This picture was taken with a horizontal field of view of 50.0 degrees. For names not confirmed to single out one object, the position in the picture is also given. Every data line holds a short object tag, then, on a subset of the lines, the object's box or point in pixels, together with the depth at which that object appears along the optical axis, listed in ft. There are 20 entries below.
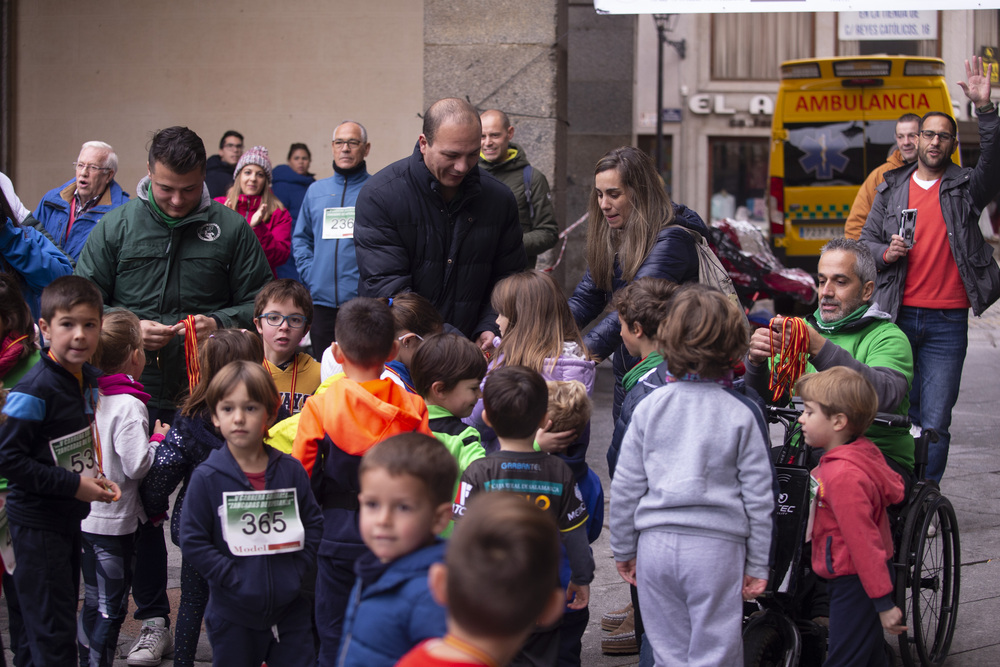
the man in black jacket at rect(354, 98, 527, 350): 13.87
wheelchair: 10.98
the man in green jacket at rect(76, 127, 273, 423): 14.14
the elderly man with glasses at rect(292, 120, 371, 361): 20.13
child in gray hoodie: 9.81
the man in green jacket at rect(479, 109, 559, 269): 20.51
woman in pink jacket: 21.62
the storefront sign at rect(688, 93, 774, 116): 87.66
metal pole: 72.30
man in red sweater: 17.51
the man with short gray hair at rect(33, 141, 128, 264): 17.84
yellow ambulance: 38.73
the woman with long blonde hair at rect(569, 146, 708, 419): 13.65
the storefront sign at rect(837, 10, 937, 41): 53.42
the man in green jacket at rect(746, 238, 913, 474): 11.73
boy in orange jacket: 10.55
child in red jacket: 10.65
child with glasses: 13.21
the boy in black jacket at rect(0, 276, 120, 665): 10.70
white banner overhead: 18.71
